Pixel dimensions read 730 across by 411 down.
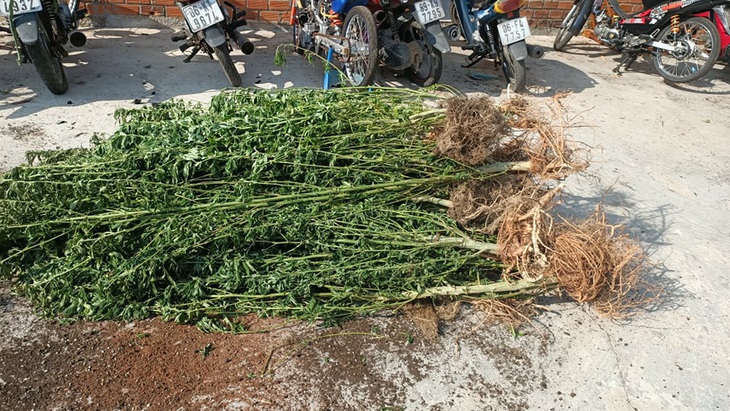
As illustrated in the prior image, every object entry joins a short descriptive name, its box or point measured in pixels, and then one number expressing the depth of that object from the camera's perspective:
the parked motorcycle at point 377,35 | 4.99
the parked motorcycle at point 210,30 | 4.86
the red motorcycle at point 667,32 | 6.31
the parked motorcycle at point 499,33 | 5.75
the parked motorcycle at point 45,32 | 4.34
